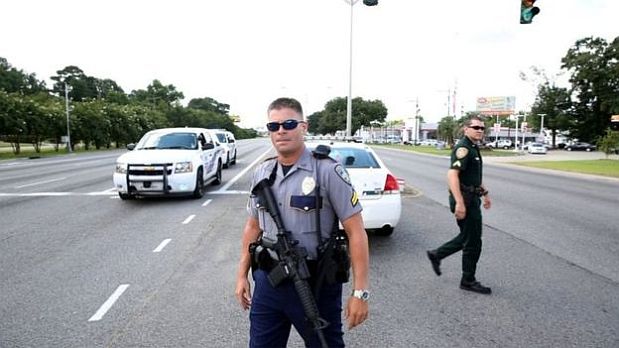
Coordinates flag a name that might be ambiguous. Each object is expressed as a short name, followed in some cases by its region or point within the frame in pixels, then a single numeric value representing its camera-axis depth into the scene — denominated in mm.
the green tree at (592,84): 68000
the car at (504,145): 78794
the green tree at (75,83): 110625
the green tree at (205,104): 166400
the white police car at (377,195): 6758
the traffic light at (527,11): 11281
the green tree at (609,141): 32500
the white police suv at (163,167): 10664
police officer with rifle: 2361
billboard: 93119
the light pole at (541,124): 75162
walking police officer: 4836
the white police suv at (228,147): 22394
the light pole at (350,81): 19577
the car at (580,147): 72606
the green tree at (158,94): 97356
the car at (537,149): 56603
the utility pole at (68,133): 40688
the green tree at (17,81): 81162
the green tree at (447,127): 66512
